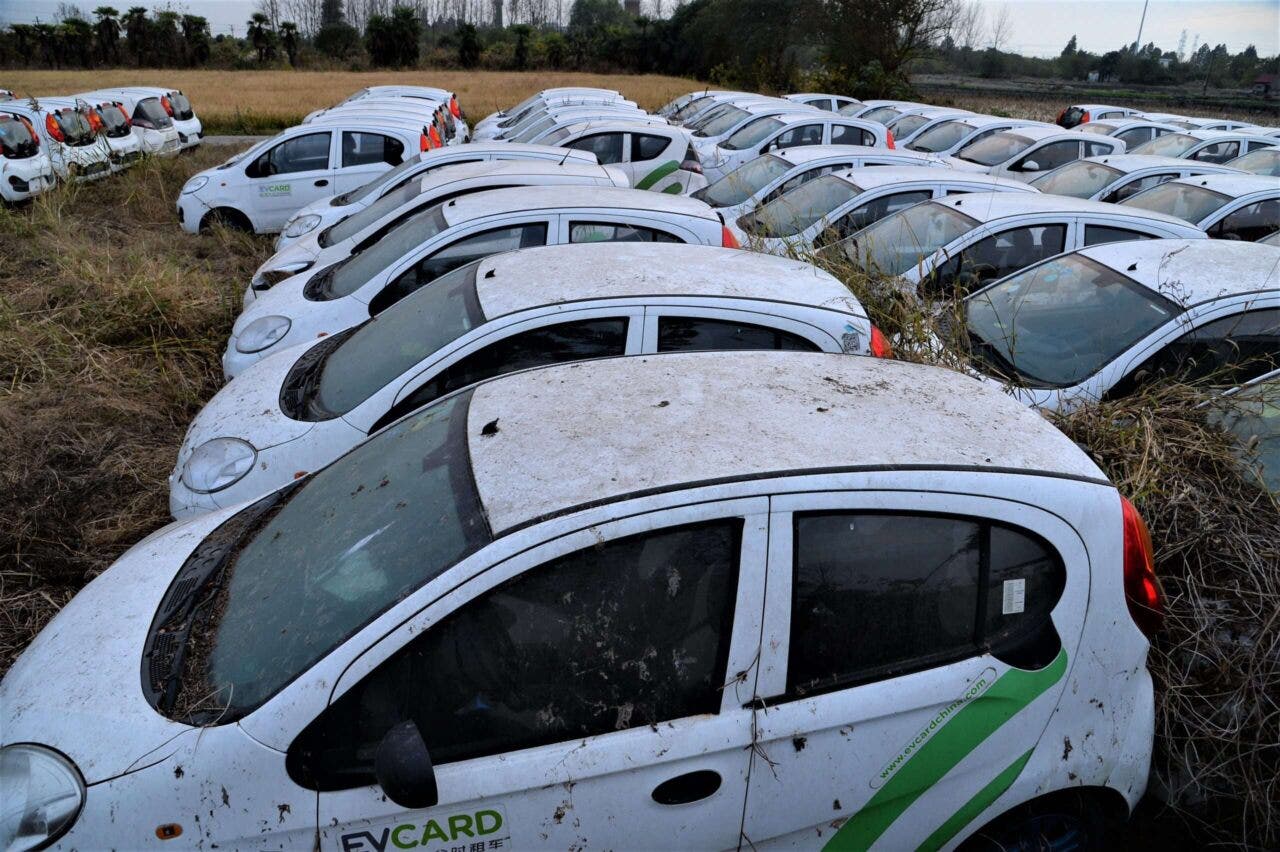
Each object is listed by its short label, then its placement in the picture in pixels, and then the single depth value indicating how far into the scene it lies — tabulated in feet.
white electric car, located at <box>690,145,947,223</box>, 32.09
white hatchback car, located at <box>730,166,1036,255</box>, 26.66
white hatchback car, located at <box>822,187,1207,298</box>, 21.35
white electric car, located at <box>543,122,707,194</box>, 38.45
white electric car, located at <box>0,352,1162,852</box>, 6.93
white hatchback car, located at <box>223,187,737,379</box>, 19.11
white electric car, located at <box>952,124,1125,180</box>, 42.57
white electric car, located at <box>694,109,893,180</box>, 45.93
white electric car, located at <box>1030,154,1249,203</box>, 31.81
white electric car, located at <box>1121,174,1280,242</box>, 27.30
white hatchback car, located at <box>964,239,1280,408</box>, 15.20
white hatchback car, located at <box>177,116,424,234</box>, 35.29
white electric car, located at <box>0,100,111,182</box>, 38.78
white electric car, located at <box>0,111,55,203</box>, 38.09
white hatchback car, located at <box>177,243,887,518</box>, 13.74
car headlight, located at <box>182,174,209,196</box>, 35.15
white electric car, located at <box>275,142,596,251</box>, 29.53
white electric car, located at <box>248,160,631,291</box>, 23.75
